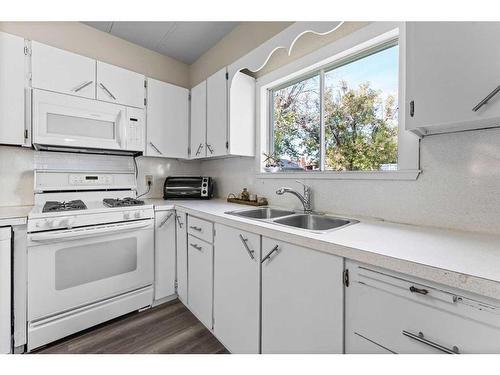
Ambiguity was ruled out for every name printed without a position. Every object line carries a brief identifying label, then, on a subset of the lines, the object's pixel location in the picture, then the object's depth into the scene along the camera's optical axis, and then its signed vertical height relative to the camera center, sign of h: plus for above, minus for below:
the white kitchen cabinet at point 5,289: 1.34 -0.61
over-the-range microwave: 1.75 +0.51
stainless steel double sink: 1.43 -0.21
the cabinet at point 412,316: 0.61 -0.38
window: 1.44 +0.52
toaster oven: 2.49 -0.03
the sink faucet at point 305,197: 1.64 -0.07
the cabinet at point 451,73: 0.76 +0.41
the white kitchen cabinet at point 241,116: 2.03 +0.64
